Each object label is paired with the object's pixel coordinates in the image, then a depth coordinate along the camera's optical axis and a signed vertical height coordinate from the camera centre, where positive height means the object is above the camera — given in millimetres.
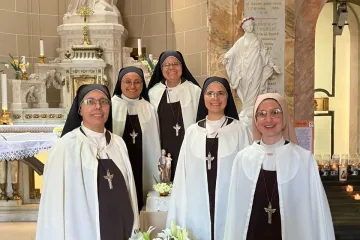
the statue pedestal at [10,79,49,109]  6867 +207
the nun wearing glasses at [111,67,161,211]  3918 -219
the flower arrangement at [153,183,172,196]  3613 -737
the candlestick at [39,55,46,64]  7214 +839
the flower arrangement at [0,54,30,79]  6910 +631
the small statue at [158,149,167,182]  3660 -542
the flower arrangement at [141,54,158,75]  6480 +676
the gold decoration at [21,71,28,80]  6925 +529
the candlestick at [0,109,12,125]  6245 -180
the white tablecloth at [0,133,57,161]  4473 -427
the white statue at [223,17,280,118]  6281 +602
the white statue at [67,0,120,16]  7480 +1848
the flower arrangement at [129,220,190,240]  2781 -895
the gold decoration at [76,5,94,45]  7203 +1653
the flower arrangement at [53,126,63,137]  4816 -298
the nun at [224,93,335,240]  2693 -571
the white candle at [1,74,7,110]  6238 +222
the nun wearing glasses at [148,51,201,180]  4016 +59
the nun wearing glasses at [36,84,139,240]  2721 -528
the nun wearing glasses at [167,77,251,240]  3215 -588
